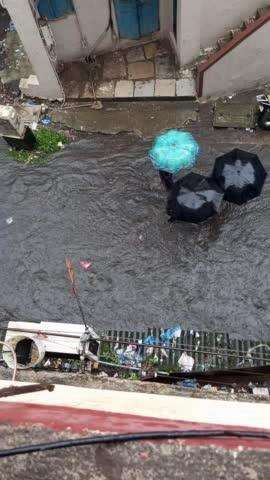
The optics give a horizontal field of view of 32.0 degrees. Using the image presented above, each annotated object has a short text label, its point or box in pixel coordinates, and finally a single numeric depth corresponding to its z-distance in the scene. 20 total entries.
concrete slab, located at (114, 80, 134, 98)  10.23
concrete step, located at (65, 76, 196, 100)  10.13
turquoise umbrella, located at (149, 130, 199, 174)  8.38
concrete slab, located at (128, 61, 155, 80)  10.41
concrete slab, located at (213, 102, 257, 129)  9.66
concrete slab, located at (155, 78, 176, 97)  10.13
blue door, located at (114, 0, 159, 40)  9.85
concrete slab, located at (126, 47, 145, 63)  10.65
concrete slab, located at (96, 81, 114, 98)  10.27
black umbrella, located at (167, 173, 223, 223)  8.07
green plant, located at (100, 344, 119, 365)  7.41
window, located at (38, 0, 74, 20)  9.38
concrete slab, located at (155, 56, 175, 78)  10.38
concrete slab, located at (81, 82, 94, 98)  10.30
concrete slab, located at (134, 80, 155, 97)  10.19
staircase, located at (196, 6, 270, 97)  8.91
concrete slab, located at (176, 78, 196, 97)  10.05
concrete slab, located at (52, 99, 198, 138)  9.88
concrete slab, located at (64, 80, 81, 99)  10.35
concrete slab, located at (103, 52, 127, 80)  10.49
